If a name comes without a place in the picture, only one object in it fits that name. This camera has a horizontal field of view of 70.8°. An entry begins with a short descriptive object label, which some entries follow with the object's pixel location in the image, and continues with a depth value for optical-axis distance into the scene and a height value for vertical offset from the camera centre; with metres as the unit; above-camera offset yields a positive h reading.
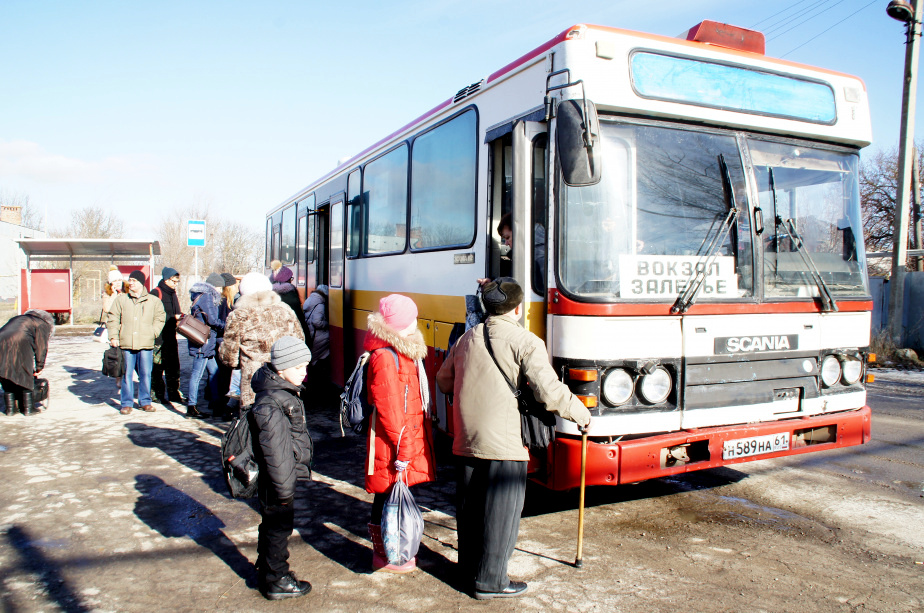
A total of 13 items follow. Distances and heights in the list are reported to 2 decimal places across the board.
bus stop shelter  17.67 +1.03
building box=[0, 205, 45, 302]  36.97 +3.39
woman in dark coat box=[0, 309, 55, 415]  7.83 -0.75
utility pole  12.67 +2.80
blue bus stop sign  15.41 +1.53
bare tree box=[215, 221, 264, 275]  44.33 +3.17
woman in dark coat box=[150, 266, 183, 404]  8.84 -0.74
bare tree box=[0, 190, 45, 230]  50.19 +5.79
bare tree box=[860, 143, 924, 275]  29.52 +4.66
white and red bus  3.98 +0.42
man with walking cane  3.40 -0.65
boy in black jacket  3.36 -0.82
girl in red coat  3.63 -0.62
